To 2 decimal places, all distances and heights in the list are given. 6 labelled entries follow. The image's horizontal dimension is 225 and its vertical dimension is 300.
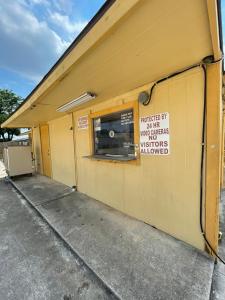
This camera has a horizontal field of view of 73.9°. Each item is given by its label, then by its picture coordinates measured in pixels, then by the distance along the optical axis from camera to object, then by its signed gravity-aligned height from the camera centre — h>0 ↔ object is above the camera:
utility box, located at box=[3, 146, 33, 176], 5.85 -0.70
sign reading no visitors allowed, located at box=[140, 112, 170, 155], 2.12 +0.06
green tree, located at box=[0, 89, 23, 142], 18.98 +4.85
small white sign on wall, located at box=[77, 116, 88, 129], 3.65 +0.46
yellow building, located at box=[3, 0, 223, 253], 1.11 +0.55
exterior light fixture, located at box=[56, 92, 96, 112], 2.67 +0.79
